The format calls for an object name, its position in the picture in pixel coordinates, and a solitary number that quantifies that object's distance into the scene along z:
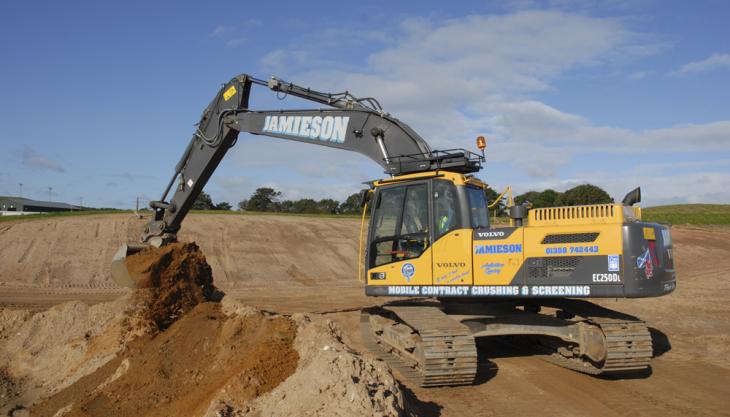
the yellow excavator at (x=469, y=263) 8.01
